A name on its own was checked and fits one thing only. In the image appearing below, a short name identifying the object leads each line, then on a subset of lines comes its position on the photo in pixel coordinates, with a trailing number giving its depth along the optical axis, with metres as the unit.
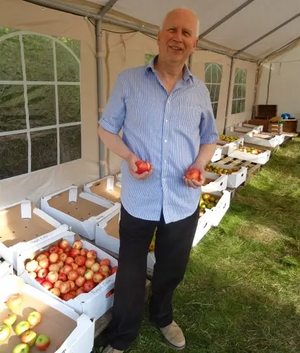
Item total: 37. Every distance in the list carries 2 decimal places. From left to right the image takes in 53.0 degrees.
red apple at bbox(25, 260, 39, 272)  1.97
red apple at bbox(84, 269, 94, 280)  2.01
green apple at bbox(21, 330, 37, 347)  1.54
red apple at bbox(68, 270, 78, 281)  1.99
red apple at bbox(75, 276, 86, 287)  1.97
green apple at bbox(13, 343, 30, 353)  1.48
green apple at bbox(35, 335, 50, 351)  1.53
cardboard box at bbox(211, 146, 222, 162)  4.98
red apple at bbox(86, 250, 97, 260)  2.15
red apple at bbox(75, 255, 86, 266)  2.10
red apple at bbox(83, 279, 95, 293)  1.92
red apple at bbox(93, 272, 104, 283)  1.97
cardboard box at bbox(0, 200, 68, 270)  2.34
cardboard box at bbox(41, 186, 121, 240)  2.52
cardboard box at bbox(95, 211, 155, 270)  2.36
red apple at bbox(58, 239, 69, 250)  2.22
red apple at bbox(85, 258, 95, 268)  2.09
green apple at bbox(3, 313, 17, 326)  1.63
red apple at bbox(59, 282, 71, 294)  1.87
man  1.34
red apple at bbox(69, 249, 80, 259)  2.17
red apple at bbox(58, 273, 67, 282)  1.97
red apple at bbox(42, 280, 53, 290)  1.86
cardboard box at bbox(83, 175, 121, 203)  3.20
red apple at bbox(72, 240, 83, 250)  2.23
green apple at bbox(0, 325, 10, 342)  1.55
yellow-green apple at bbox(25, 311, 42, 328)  1.64
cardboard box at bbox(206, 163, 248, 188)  3.90
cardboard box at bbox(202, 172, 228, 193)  3.55
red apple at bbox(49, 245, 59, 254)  2.17
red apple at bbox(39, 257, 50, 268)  2.03
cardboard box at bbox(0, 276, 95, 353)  1.47
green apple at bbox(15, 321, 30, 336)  1.59
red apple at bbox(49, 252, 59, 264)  2.08
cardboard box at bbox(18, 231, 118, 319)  1.67
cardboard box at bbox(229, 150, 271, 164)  5.18
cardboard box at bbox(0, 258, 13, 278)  1.81
